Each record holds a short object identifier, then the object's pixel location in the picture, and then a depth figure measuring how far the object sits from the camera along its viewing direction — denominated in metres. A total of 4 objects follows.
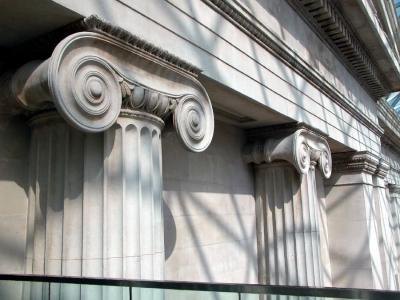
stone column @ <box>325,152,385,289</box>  9.84
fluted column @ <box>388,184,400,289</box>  17.72
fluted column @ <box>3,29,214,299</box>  2.63
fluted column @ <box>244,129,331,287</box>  6.82
